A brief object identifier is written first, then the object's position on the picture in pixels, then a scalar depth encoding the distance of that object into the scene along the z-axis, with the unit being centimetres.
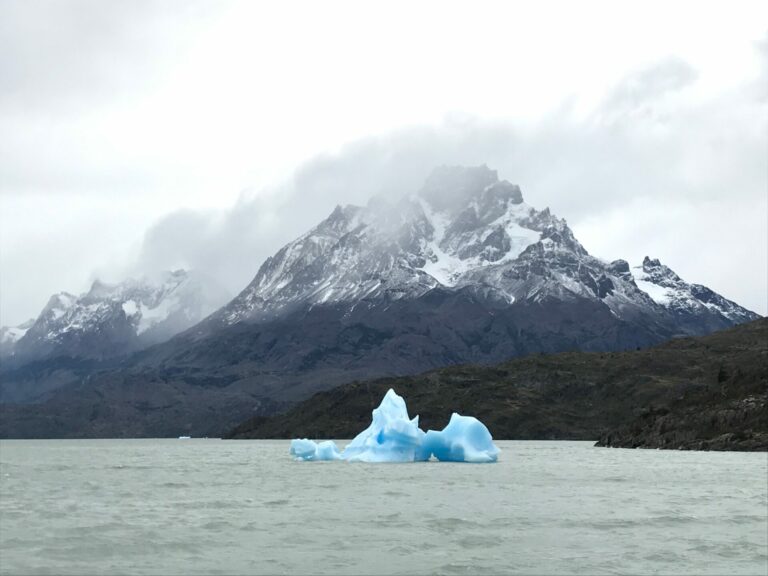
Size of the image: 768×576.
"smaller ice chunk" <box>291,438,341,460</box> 13950
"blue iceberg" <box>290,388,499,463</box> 12394
